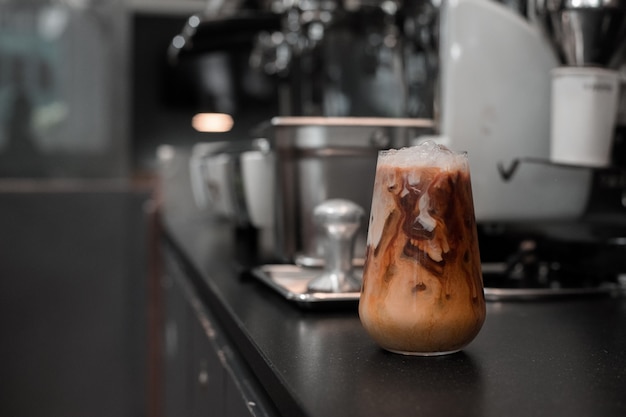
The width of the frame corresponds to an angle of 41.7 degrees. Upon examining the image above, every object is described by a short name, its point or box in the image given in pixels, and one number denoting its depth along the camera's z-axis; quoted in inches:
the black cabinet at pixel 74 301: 103.1
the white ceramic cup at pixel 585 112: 34.2
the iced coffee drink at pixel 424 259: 21.9
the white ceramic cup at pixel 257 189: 55.3
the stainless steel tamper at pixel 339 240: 32.2
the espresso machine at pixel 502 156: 35.1
